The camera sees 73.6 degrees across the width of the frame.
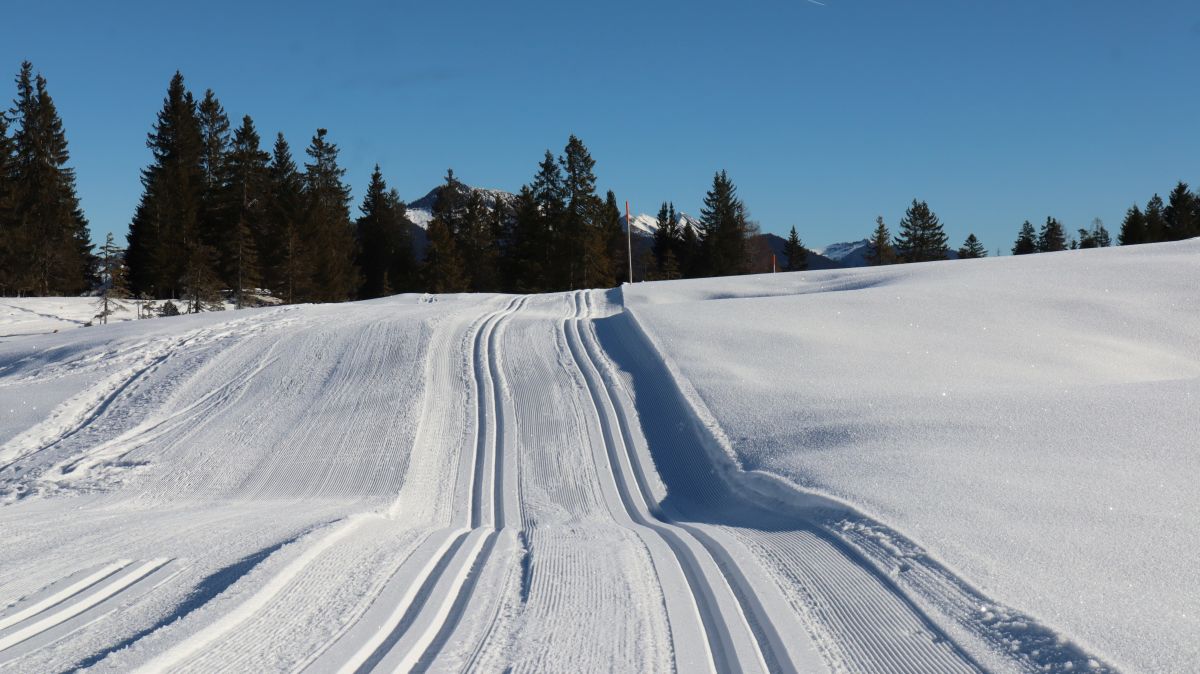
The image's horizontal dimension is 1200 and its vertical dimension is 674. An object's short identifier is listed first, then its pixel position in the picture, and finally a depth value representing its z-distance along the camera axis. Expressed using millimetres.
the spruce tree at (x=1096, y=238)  87375
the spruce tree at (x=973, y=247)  87250
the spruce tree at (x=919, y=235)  71688
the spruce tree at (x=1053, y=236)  86500
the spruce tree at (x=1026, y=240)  88688
